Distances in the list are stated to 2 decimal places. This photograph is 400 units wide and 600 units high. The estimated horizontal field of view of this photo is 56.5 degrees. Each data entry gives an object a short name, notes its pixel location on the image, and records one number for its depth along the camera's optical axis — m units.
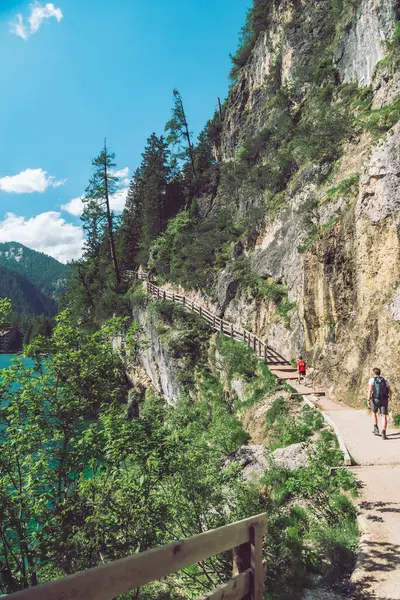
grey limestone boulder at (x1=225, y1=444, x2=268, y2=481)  8.55
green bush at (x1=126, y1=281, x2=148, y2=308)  31.90
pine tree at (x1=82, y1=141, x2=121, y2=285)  34.88
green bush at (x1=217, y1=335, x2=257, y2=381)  17.94
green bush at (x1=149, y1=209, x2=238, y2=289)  28.89
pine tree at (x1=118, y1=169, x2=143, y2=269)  45.91
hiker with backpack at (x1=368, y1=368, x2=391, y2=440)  9.20
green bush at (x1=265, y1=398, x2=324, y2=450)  10.58
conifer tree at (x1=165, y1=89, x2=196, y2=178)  42.34
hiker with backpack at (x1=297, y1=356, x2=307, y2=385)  14.97
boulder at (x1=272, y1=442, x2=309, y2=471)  8.18
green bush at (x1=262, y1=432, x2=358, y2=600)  4.95
